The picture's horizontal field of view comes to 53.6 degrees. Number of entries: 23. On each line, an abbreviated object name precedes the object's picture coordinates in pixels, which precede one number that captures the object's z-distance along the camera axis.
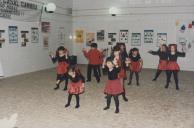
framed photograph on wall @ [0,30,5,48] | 6.65
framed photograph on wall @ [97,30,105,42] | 9.61
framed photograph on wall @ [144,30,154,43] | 9.03
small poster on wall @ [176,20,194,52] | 8.56
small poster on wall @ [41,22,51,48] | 8.32
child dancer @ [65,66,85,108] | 4.07
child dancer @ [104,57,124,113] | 3.88
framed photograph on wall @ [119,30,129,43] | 9.32
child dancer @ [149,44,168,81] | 6.19
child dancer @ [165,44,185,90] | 5.55
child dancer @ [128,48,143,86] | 5.94
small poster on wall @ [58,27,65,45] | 9.30
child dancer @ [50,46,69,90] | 5.30
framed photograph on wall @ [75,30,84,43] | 9.94
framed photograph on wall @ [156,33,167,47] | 8.89
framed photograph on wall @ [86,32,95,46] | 9.76
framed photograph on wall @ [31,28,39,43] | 7.87
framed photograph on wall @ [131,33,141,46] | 9.19
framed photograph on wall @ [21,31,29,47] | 7.46
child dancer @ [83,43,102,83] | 6.30
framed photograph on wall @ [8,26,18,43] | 7.00
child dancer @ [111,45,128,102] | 4.27
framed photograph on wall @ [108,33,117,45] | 9.46
